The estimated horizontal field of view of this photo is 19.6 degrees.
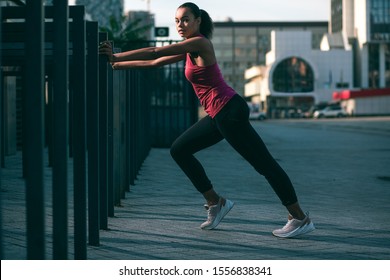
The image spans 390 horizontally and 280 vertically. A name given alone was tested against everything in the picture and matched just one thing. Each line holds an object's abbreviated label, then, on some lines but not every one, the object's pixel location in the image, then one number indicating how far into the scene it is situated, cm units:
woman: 787
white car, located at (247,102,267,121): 12959
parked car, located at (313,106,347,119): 13215
